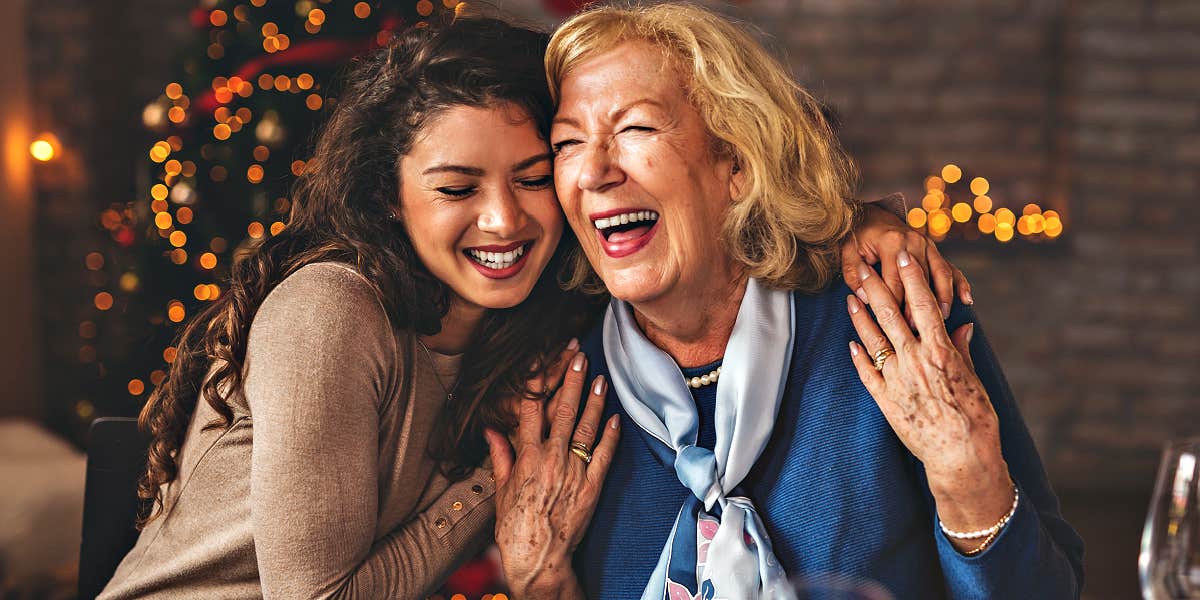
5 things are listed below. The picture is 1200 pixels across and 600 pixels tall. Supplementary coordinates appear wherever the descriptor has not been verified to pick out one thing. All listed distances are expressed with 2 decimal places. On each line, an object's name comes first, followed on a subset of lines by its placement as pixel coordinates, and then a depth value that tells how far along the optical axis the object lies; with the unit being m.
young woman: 1.32
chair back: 1.52
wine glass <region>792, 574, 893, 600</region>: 0.72
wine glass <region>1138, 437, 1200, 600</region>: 0.93
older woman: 1.36
